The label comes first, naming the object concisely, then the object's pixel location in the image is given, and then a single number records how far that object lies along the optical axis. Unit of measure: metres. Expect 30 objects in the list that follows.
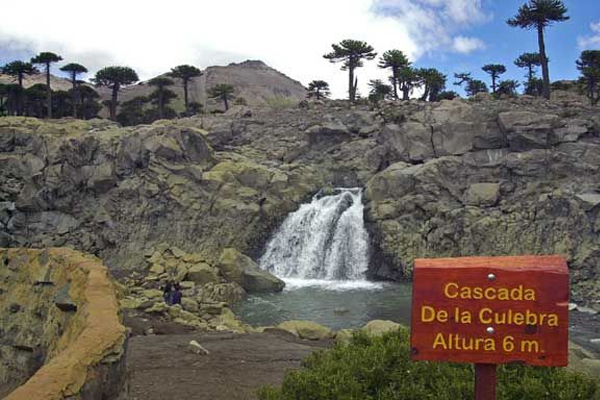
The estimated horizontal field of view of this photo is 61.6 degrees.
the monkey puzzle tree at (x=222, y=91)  64.62
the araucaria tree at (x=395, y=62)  54.56
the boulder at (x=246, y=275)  29.12
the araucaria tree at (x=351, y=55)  54.66
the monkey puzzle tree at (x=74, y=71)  58.88
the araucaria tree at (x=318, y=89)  69.00
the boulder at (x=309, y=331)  17.03
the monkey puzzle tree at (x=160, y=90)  60.06
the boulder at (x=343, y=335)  15.69
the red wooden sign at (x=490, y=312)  4.67
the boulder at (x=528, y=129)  32.78
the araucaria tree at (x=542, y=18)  44.00
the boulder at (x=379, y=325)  15.91
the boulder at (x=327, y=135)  44.28
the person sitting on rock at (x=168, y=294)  23.12
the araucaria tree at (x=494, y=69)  61.28
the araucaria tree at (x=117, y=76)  57.84
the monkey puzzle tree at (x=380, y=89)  58.47
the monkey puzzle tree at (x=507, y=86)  60.12
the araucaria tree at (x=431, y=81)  53.69
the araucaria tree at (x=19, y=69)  55.00
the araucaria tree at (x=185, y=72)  60.22
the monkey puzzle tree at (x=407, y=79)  53.98
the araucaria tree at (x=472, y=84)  67.62
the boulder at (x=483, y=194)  31.59
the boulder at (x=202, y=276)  28.64
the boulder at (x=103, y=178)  37.97
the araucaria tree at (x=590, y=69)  47.03
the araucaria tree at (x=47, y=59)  55.97
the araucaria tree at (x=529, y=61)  57.84
